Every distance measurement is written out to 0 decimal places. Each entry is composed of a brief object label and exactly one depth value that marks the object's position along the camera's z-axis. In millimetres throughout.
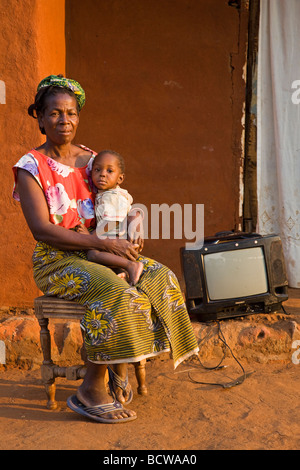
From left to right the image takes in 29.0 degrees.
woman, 2781
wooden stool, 2996
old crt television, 3818
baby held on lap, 3154
